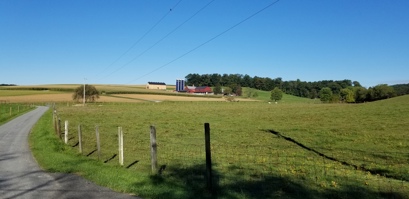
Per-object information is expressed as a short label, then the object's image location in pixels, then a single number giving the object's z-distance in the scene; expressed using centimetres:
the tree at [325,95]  16665
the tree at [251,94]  18418
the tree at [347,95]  15262
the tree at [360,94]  14450
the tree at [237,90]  19242
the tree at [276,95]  16725
